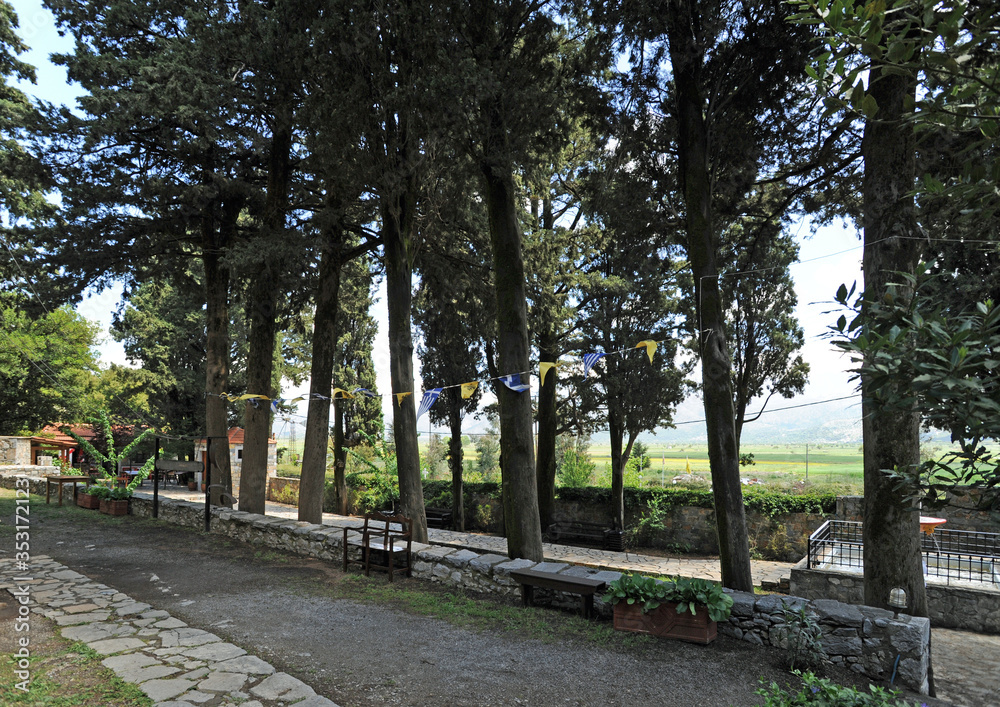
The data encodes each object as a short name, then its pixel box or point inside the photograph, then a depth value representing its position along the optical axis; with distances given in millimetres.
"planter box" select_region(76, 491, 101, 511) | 12578
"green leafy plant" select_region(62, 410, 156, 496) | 12109
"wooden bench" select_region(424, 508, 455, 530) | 17469
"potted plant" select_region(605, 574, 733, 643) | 4930
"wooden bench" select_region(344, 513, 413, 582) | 7233
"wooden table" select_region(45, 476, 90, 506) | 13008
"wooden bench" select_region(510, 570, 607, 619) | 5531
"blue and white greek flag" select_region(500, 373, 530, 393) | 7277
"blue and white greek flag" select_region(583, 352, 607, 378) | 7475
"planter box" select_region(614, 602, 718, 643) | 4922
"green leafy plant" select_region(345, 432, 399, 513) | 17438
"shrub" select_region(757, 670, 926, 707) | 3242
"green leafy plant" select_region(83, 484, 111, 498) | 12359
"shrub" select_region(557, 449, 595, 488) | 21984
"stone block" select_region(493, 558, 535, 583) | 6402
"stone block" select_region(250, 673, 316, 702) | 3814
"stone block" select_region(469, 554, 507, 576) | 6609
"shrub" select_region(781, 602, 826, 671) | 4484
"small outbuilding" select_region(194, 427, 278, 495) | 24953
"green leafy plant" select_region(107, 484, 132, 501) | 12242
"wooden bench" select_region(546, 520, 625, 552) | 14688
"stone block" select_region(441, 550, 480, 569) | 6859
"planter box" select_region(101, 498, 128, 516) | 12078
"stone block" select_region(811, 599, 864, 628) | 4586
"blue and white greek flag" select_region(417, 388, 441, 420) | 9062
